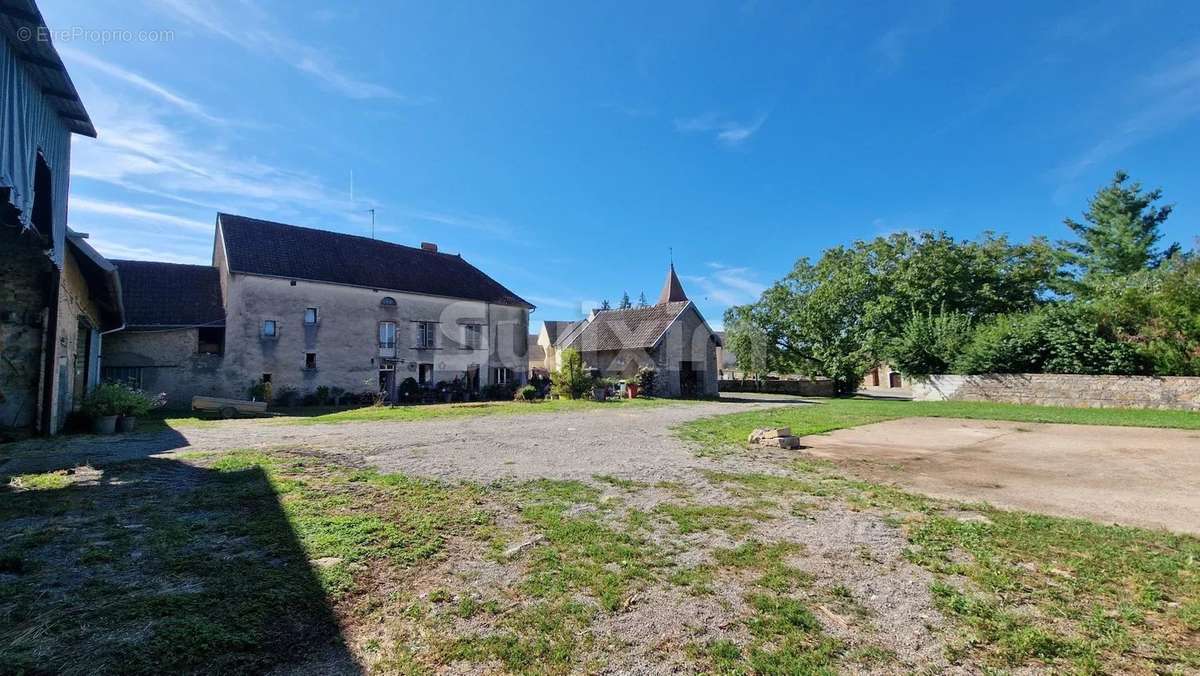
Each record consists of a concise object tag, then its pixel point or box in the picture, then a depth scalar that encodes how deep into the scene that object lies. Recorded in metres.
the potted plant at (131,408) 11.40
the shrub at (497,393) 27.45
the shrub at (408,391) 25.21
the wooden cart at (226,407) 16.48
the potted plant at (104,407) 10.77
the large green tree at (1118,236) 29.52
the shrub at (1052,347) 16.97
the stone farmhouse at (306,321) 19.81
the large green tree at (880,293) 28.03
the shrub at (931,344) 21.08
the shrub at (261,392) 20.45
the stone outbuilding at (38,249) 5.89
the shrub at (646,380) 27.17
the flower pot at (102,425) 10.73
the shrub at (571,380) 24.31
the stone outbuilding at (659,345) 28.05
